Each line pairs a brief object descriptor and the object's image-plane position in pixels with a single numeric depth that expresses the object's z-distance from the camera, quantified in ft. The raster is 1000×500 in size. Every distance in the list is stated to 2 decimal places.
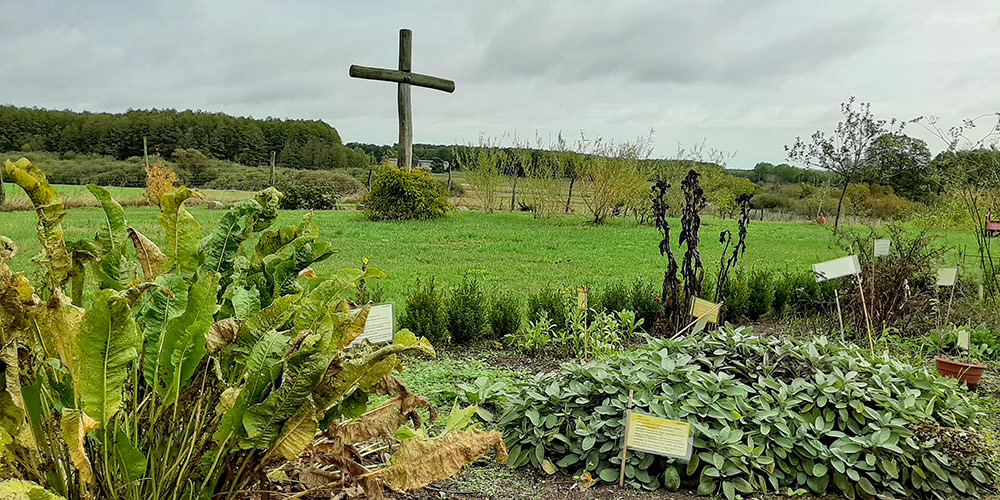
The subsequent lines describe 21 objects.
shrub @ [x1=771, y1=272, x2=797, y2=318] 19.45
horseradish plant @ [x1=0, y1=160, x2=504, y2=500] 4.73
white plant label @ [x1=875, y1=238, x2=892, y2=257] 16.53
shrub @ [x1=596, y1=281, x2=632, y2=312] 16.97
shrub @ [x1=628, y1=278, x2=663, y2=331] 17.07
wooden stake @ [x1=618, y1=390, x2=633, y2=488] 8.11
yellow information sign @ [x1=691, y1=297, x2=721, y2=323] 13.19
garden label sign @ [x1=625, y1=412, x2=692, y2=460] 7.95
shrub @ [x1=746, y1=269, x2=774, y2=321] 18.99
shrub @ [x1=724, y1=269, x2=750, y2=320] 18.31
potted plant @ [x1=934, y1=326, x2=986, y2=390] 12.64
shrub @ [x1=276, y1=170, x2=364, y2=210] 53.57
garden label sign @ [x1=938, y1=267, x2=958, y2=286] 15.29
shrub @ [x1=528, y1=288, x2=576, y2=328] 15.90
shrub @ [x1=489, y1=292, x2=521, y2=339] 15.60
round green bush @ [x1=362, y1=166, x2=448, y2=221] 42.93
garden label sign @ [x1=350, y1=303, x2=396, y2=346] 10.91
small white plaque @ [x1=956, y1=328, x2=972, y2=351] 13.83
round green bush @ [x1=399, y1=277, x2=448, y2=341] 14.73
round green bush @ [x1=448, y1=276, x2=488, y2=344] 15.17
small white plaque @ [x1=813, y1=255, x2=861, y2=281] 12.98
